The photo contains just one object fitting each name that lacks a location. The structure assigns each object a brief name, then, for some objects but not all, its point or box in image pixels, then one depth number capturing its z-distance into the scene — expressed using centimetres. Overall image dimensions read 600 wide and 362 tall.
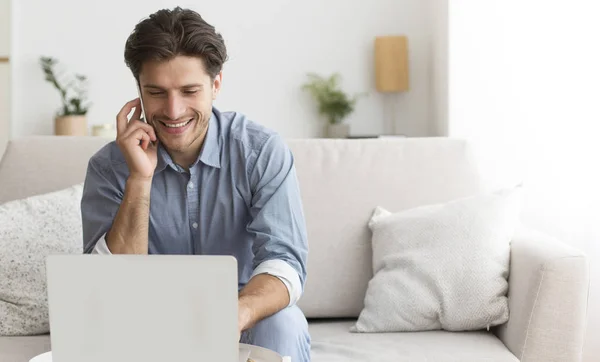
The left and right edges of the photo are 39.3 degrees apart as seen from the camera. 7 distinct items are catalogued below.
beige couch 225
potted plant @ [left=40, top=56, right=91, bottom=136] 415
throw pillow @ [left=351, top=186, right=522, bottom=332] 237
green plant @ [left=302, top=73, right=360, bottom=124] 416
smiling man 188
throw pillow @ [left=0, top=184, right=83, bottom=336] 234
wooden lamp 408
